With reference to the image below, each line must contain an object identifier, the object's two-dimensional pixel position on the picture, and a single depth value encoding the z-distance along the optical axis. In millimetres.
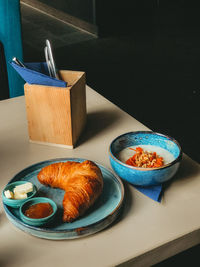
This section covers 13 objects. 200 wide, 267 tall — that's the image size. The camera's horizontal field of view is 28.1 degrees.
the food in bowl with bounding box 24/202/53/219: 833
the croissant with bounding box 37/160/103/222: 837
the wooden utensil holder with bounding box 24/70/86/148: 1095
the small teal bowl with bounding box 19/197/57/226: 818
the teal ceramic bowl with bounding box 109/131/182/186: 924
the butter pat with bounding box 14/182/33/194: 900
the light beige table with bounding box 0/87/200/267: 770
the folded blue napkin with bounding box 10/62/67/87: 1072
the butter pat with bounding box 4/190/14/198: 885
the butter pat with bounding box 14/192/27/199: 891
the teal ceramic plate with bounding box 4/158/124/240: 804
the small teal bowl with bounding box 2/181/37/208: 872
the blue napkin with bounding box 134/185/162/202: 927
